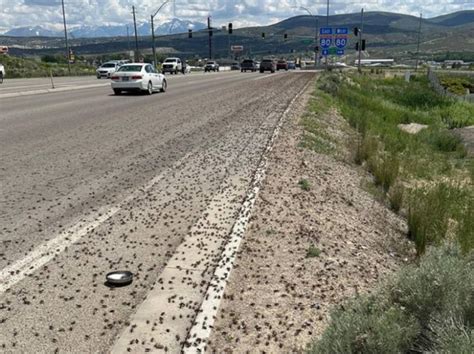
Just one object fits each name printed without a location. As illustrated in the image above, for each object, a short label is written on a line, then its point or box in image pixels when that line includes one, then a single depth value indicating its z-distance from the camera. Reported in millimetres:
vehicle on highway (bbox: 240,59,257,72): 78438
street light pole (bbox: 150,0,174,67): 65275
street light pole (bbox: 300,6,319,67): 86100
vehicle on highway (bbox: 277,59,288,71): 84869
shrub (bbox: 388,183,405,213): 8495
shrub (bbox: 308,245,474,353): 2719
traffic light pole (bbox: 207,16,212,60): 99781
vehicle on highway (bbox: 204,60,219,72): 81688
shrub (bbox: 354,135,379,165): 11922
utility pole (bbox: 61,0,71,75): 68800
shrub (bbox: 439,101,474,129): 24877
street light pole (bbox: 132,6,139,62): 79525
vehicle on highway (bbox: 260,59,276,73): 69000
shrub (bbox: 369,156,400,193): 9898
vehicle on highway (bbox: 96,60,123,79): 52594
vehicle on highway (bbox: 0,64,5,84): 37888
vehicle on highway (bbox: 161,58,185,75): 68312
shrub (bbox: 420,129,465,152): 16797
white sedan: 26625
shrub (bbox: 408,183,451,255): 6473
